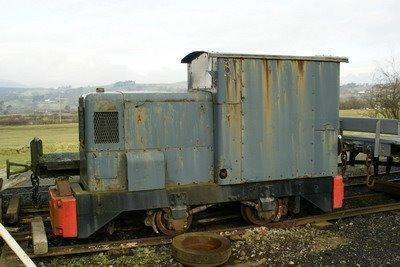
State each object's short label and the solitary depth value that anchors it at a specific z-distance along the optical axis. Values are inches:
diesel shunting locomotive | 260.8
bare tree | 858.8
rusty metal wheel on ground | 227.6
